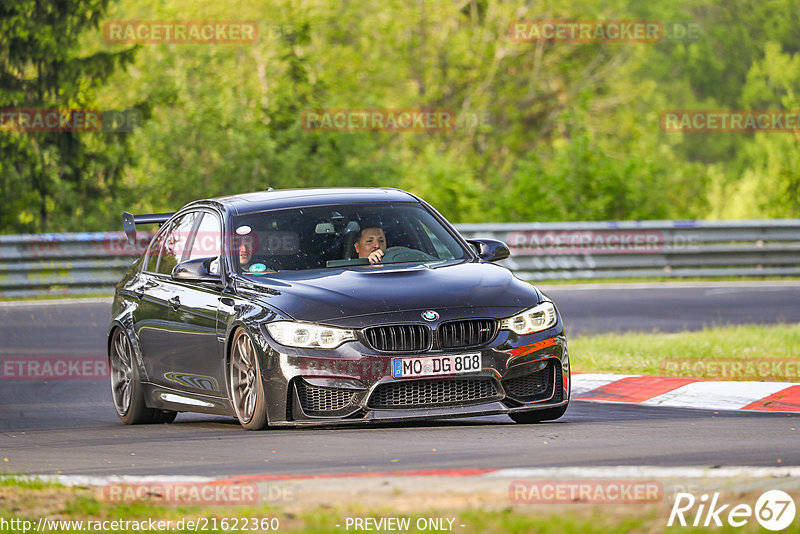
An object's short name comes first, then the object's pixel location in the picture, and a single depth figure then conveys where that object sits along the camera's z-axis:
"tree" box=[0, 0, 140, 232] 59.84
